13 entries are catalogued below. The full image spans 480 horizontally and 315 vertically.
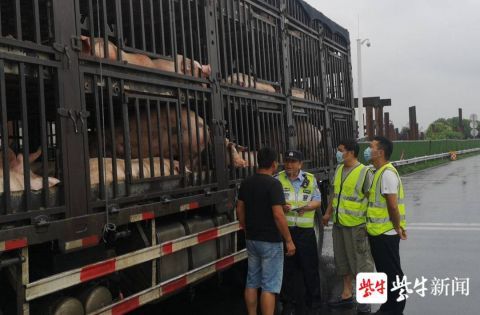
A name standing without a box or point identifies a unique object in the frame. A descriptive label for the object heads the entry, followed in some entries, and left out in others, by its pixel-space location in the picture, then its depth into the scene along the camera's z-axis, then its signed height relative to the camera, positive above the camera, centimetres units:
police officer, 526 -84
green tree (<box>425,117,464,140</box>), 7171 +135
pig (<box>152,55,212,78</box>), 424 +71
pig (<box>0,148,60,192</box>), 301 -10
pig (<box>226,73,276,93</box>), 530 +68
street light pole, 2397 +276
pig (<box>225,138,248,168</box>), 517 -6
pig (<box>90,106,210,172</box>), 405 +13
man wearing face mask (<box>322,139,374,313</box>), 545 -73
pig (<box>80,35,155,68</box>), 347 +71
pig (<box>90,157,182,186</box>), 356 -11
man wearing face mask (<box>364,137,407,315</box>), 498 -73
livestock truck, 307 +9
